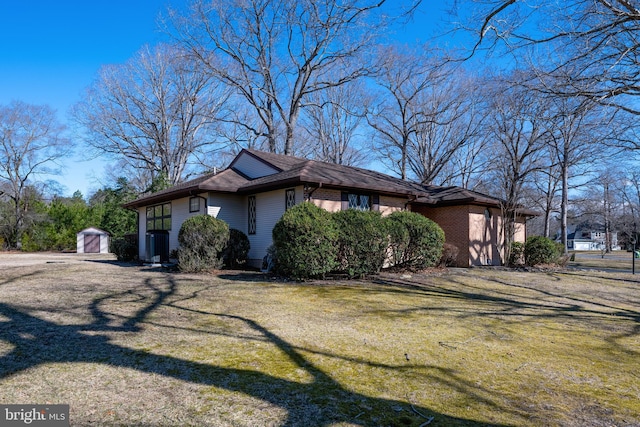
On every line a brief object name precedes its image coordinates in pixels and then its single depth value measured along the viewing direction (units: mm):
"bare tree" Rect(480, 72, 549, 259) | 17531
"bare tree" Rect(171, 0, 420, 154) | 21323
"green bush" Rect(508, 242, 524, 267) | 17422
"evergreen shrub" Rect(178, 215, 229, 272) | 12133
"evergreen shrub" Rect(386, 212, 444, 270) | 11977
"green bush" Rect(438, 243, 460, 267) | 14398
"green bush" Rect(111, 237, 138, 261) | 18781
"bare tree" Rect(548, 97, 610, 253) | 13141
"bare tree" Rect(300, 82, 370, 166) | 33469
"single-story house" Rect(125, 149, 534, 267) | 13383
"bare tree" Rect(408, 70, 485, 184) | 26538
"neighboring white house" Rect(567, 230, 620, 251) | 71500
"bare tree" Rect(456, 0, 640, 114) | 6926
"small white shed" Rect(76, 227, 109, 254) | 31734
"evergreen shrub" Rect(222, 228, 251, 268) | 13172
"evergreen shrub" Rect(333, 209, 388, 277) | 10898
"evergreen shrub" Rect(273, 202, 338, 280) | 10164
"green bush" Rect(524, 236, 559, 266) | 16828
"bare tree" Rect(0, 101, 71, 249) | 34125
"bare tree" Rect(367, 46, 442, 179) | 24850
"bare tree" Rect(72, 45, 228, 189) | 27703
